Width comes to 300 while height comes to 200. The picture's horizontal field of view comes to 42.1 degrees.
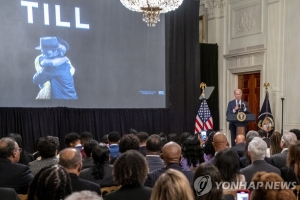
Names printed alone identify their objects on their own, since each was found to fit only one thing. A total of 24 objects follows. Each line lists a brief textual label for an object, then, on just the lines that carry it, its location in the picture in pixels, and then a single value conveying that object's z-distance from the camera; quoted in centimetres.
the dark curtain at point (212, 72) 1062
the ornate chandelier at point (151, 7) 652
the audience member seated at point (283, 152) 382
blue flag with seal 852
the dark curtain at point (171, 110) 859
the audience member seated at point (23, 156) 463
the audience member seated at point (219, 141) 410
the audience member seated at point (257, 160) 325
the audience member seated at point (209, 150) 456
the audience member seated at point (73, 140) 512
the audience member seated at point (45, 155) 363
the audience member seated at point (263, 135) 574
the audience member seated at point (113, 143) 499
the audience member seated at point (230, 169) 284
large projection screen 789
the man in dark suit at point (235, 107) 775
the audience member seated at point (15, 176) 316
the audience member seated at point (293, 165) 316
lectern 761
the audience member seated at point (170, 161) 312
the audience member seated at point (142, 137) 526
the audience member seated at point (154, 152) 387
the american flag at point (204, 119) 916
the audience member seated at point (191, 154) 404
